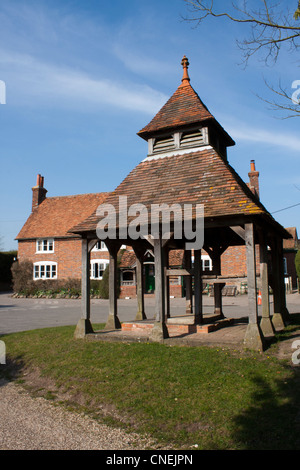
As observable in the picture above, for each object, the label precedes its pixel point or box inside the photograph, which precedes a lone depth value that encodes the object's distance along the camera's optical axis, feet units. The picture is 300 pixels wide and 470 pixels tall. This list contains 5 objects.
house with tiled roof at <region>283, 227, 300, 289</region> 118.21
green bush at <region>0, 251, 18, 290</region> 136.77
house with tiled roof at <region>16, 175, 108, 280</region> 109.50
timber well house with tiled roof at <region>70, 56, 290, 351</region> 28.17
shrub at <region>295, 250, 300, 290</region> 64.95
